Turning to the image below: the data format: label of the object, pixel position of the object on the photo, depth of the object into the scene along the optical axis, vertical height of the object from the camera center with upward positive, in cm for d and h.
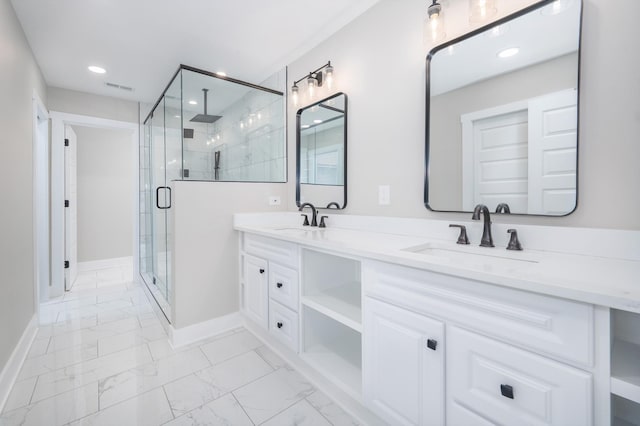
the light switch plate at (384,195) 185 +9
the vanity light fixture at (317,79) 222 +105
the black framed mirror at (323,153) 218 +46
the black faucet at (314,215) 233 -5
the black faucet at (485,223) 131 -6
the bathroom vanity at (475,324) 73 -39
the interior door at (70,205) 341 +4
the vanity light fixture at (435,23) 150 +98
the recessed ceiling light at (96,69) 281 +138
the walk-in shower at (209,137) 242 +68
